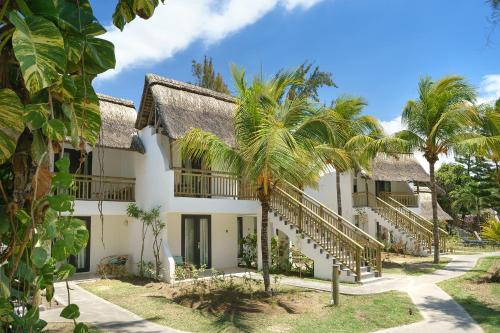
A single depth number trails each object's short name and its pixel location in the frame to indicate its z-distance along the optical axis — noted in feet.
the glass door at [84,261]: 53.47
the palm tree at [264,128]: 36.27
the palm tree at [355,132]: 62.69
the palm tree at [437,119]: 56.90
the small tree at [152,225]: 48.96
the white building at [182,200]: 48.80
